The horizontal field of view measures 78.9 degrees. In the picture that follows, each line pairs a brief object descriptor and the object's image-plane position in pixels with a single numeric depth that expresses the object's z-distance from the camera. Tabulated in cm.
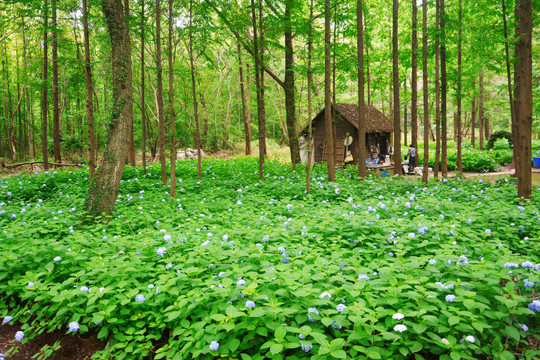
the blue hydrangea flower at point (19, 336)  284
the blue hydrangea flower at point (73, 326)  268
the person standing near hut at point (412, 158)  1677
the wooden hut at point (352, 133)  1811
